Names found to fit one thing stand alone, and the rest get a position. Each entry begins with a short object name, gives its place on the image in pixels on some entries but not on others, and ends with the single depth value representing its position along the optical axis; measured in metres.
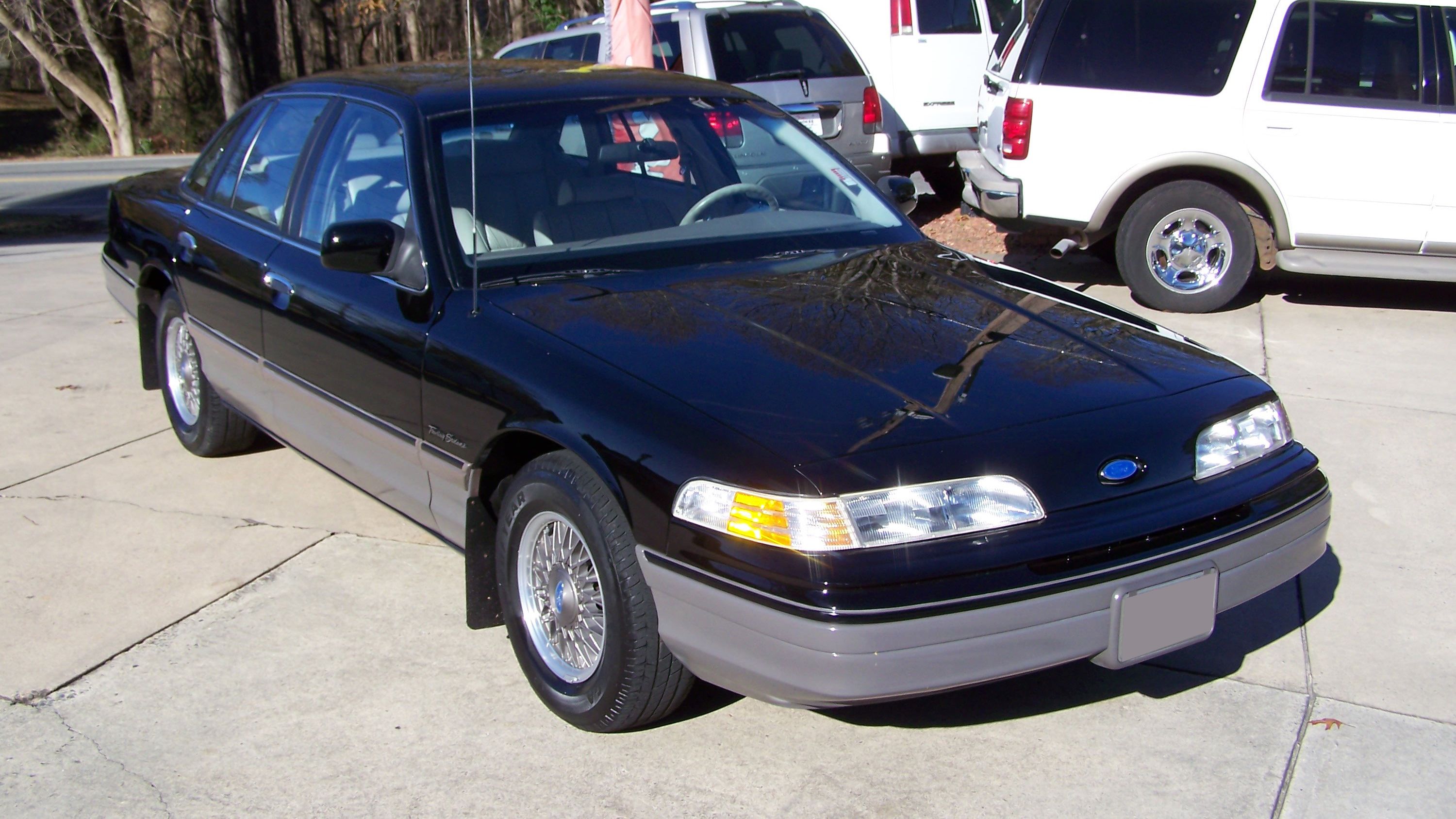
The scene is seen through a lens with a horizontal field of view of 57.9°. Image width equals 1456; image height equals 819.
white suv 7.26
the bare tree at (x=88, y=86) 26.61
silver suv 10.34
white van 11.52
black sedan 2.81
